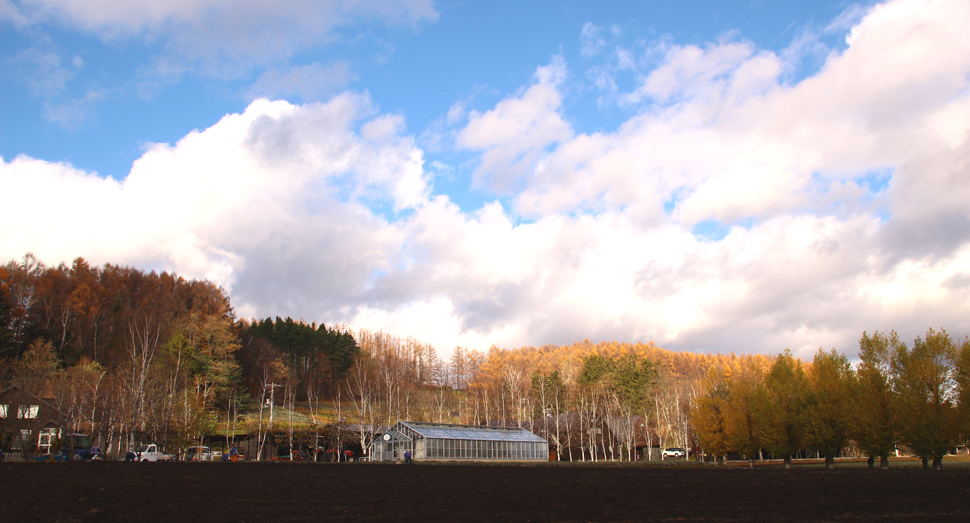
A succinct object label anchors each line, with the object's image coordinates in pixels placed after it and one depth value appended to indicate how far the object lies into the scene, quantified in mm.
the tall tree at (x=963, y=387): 43906
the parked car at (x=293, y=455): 68838
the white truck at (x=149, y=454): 54312
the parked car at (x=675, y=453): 87812
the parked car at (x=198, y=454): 60188
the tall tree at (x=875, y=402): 48656
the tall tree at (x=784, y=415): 57625
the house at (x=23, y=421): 45438
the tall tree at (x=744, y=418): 61219
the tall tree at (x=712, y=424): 62344
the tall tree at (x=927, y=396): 45062
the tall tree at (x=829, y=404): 53219
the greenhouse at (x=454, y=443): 64312
